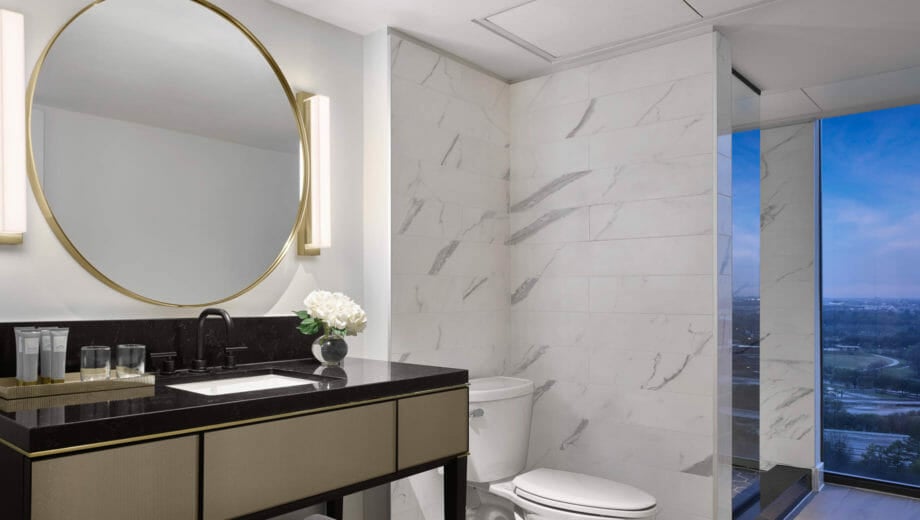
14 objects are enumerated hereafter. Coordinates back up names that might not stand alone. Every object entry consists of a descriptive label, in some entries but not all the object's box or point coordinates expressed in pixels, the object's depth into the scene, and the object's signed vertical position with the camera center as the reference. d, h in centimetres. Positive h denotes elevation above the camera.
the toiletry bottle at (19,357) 151 -20
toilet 220 -76
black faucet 193 -24
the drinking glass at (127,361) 162 -22
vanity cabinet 119 -42
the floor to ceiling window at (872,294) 372 -8
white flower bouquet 210 -13
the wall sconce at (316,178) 239 +36
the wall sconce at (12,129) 165 +37
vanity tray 146 -27
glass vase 211 -24
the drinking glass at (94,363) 156 -22
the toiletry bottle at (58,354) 154 -20
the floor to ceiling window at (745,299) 302 -10
